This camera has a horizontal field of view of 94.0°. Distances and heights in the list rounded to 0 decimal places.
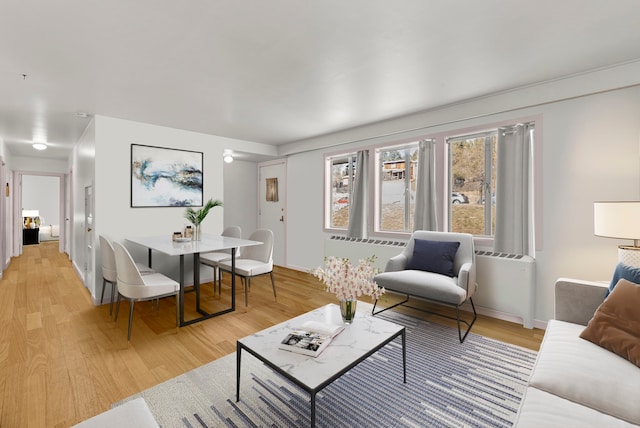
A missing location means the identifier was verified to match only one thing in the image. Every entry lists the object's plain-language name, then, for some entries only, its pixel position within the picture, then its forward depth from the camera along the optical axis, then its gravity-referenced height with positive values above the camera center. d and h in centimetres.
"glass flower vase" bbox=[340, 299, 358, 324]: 206 -67
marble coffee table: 148 -79
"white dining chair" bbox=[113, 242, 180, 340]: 271 -65
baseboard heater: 296 -76
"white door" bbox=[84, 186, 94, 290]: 397 -31
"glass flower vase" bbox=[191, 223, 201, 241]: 380 -24
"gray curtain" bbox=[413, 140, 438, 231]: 371 +32
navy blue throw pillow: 317 -47
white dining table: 301 -36
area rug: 171 -116
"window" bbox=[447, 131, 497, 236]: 339 +36
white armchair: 276 -61
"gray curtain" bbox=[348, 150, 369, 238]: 447 +24
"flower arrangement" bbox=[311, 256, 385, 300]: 199 -44
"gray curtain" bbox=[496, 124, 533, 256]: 303 +23
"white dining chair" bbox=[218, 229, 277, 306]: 361 -62
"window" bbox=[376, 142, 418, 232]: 411 +39
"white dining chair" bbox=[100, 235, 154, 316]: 306 -51
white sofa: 114 -76
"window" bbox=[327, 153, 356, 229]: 493 +41
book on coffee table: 169 -75
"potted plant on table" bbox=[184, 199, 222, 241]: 379 -6
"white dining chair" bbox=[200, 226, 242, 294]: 405 -59
